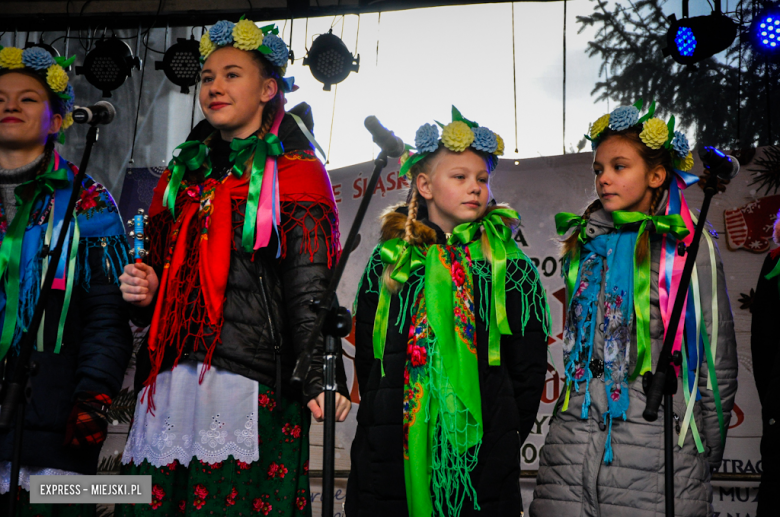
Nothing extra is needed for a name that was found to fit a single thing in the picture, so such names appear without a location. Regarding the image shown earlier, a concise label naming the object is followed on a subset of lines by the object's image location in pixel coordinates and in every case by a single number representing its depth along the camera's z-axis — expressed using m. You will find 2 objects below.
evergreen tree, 4.85
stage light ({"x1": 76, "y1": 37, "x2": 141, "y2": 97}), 4.99
